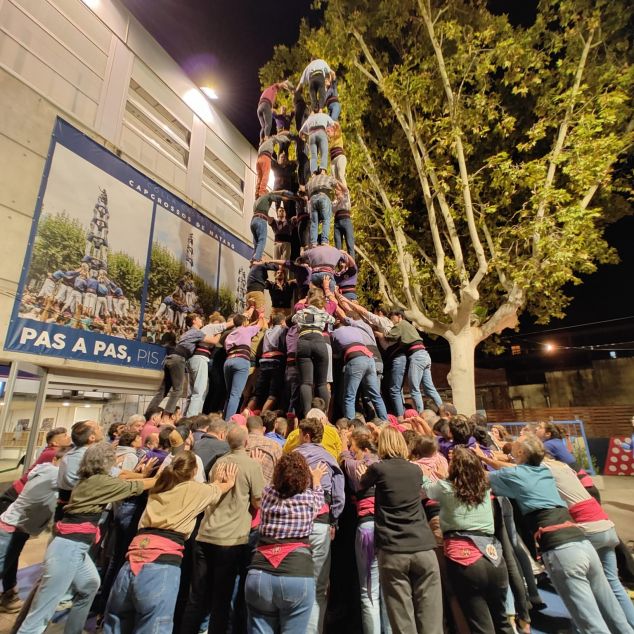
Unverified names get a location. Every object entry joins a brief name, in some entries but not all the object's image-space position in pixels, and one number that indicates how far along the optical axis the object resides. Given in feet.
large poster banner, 25.27
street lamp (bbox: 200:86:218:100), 46.98
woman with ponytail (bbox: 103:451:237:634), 6.97
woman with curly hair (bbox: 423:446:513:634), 7.37
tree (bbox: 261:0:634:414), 28.32
